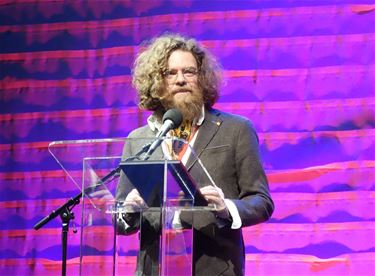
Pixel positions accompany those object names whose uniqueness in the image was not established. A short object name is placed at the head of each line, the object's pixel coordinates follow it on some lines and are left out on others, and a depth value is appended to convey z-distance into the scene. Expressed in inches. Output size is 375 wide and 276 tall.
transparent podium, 359.8
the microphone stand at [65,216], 414.9
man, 368.5
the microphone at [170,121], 366.9
